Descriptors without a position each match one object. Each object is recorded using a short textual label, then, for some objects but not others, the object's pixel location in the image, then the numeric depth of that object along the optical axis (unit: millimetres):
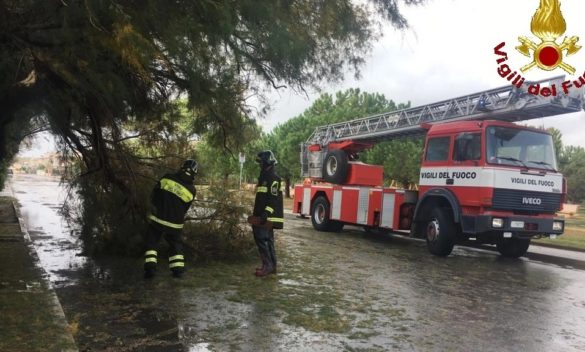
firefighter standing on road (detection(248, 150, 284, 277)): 7207
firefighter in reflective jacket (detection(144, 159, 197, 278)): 6715
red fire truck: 9773
